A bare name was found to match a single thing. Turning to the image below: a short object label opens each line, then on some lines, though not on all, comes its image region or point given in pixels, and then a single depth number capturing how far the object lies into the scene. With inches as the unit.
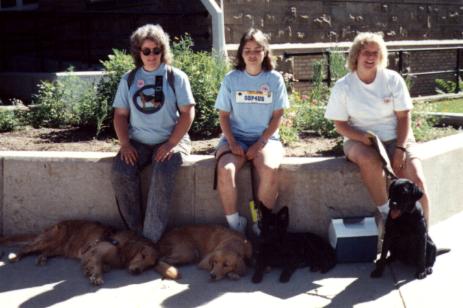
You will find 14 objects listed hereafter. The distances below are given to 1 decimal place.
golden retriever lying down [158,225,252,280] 175.3
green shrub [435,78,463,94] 543.2
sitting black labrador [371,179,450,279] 165.8
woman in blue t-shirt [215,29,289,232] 196.9
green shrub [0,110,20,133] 292.8
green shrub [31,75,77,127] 305.0
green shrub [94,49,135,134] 276.8
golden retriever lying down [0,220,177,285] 180.1
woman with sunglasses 196.7
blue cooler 184.1
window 571.2
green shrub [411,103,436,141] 257.3
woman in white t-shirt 190.5
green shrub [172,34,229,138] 268.7
